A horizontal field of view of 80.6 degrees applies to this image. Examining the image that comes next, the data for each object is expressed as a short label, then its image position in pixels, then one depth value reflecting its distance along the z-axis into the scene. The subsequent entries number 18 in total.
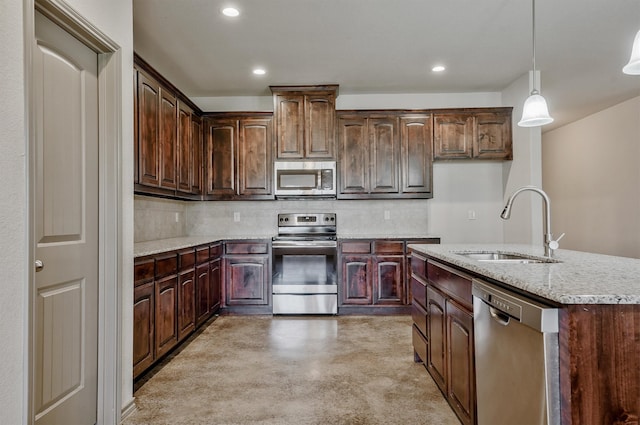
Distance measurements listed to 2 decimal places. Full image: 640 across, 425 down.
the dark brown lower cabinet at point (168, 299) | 2.47
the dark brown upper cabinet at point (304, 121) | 4.44
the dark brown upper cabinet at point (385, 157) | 4.53
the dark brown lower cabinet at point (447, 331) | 1.78
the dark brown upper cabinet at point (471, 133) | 4.52
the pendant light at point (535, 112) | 2.42
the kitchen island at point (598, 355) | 1.10
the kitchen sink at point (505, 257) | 2.03
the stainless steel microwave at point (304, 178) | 4.47
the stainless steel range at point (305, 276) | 4.25
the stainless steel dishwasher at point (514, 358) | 1.13
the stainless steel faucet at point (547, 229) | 2.03
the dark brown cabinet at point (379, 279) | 4.28
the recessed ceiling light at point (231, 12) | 2.80
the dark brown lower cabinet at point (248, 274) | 4.27
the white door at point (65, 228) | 1.66
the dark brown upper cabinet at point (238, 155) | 4.54
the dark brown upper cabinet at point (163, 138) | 2.89
